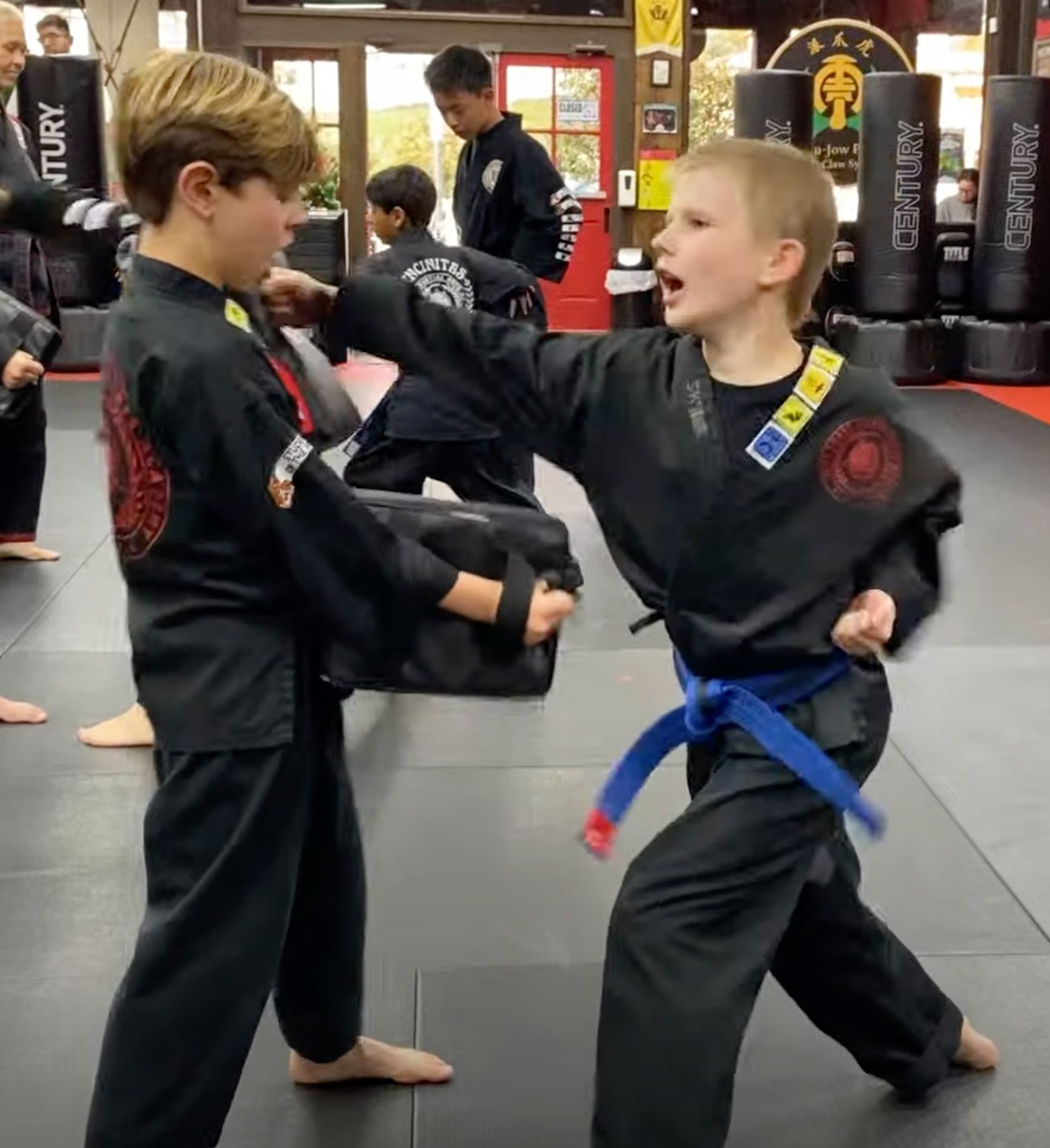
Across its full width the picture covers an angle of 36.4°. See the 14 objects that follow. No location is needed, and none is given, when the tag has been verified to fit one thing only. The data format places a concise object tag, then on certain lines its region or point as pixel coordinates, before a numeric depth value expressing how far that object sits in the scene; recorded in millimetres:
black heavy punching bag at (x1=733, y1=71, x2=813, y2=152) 9695
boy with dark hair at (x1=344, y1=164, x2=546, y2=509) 4180
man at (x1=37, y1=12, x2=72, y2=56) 10188
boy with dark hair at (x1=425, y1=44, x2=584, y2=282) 5297
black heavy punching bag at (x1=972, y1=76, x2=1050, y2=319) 9359
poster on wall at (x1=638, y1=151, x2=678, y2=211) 12312
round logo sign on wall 12156
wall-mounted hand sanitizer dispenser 12367
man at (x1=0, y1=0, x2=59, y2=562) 4559
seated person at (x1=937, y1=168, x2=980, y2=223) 11359
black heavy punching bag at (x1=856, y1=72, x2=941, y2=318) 9312
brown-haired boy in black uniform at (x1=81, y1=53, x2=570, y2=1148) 1648
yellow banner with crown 12209
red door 12320
